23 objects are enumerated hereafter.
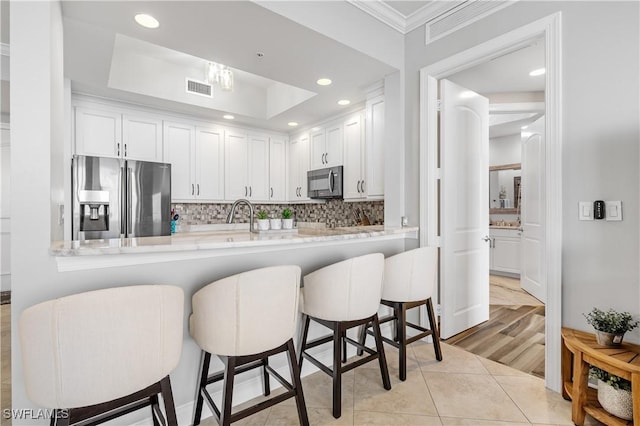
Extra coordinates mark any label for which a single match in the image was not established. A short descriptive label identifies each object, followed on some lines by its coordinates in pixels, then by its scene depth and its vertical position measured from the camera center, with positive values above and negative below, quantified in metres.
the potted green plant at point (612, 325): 1.62 -0.62
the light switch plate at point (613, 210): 1.73 +0.00
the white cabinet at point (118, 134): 3.42 +0.90
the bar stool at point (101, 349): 1.04 -0.49
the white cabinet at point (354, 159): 3.74 +0.64
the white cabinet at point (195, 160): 4.00 +0.68
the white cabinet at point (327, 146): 4.11 +0.89
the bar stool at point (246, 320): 1.40 -0.51
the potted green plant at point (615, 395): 1.51 -0.92
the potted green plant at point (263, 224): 2.21 -0.09
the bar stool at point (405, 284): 2.21 -0.53
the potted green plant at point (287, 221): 2.26 -0.07
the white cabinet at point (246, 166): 4.47 +0.67
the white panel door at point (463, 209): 2.73 +0.01
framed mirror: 5.64 +0.40
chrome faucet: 2.06 -0.03
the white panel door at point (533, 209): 3.76 +0.01
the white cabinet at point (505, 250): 5.16 -0.68
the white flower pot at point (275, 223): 2.25 -0.09
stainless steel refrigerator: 3.09 +0.15
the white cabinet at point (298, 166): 4.70 +0.69
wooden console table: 1.45 -0.81
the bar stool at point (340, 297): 1.79 -0.51
